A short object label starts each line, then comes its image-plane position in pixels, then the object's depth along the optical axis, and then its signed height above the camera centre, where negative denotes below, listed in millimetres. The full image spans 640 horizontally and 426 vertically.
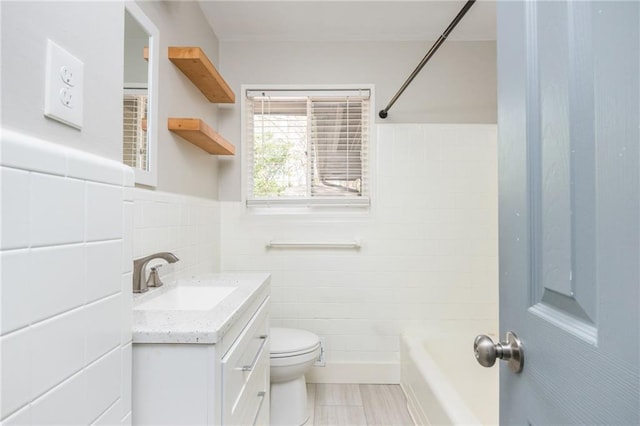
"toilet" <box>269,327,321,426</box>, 1783 -850
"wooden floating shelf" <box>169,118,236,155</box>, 1638 +432
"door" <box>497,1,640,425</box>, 400 +16
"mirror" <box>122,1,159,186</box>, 1342 +517
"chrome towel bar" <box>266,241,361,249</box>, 2383 -182
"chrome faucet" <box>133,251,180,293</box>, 1303 -221
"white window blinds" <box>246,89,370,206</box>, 2455 +551
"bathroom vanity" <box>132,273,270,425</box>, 850 -387
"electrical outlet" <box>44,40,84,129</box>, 540 +221
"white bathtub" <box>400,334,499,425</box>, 1586 -917
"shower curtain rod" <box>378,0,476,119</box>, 1382 +835
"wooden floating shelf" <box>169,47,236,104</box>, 1635 +778
